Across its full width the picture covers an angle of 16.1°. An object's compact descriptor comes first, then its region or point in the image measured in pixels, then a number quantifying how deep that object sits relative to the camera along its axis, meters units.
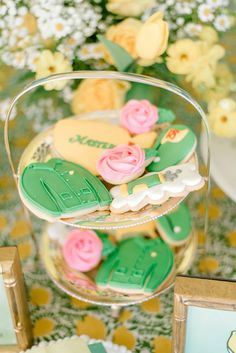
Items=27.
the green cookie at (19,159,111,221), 0.77
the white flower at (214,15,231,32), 0.90
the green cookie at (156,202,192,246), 0.90
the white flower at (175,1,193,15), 0.90
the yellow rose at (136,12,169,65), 0.83
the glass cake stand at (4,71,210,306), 0.77
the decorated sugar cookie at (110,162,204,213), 0.77
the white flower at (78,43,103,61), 0.93
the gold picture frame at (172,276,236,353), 0.71
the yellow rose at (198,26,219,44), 0.88
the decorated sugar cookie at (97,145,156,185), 0.80
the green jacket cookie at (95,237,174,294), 0.85
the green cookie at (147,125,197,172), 0.81
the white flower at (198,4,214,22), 0.90
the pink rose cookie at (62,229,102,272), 0.87
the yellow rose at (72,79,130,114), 0.93
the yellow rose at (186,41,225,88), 0.88
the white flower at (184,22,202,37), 0.89
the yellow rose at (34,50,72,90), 0.89
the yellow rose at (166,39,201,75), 0.88
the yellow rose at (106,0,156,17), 0.90
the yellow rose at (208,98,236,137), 0.89
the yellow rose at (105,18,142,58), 0.91
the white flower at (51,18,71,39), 0.89
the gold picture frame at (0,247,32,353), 0.75
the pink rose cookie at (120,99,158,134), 0.86
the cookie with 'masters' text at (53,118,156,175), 0.83
